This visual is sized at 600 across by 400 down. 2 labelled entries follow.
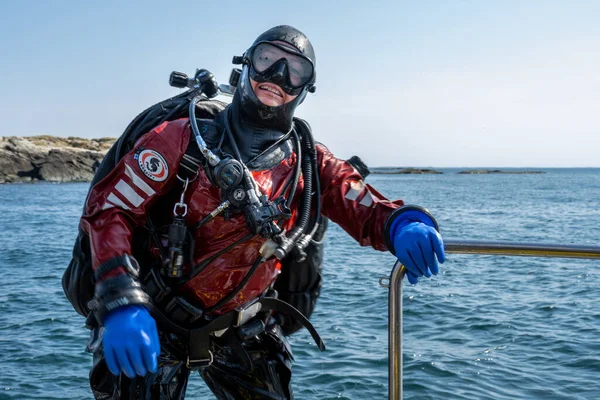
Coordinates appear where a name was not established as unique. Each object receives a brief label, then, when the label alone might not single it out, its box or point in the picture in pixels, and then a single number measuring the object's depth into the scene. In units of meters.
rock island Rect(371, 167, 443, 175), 130.75
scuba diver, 2.57
